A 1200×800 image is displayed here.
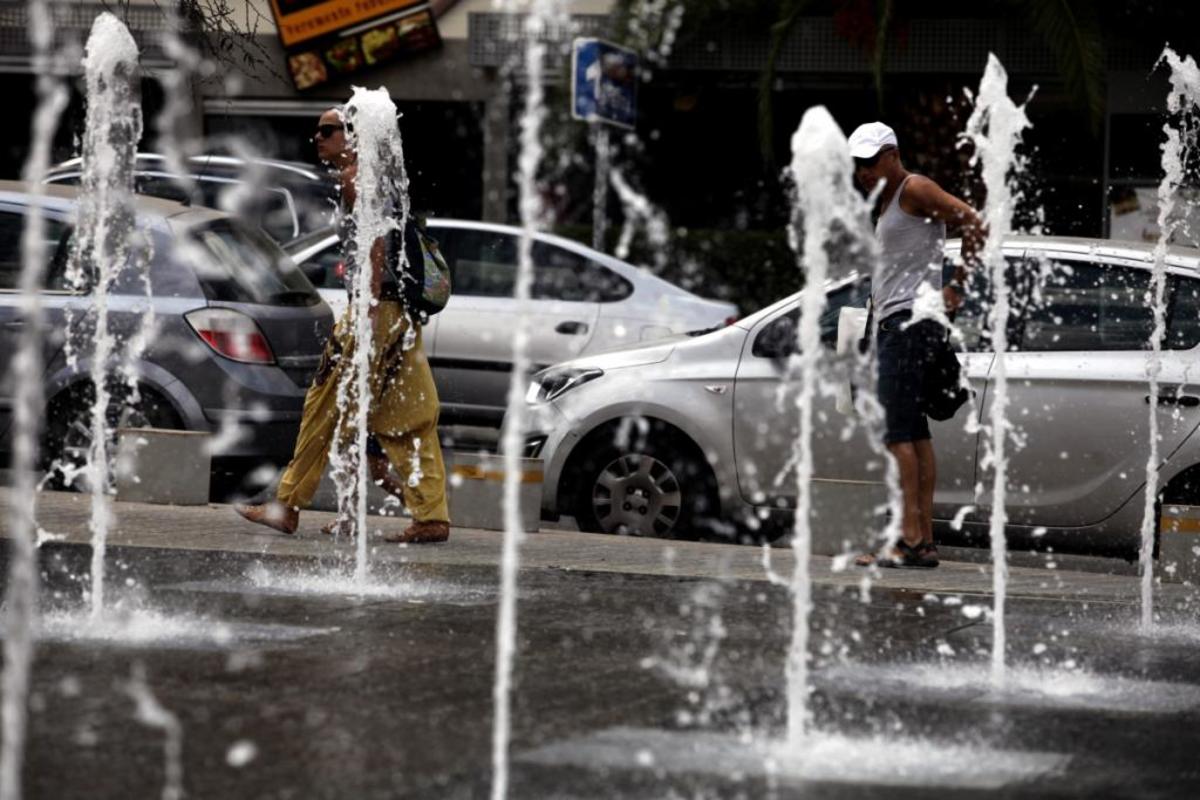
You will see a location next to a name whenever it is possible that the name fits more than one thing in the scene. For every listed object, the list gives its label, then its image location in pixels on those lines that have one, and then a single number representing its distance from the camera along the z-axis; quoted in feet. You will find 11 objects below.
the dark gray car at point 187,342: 70.45
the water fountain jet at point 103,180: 48.15
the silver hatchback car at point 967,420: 62.91
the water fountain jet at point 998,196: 46.41
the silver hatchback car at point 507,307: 92.13
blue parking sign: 95.06
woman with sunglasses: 58.79
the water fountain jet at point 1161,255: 50.85
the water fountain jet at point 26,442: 25.23
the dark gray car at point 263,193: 114.51
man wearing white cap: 58.25
